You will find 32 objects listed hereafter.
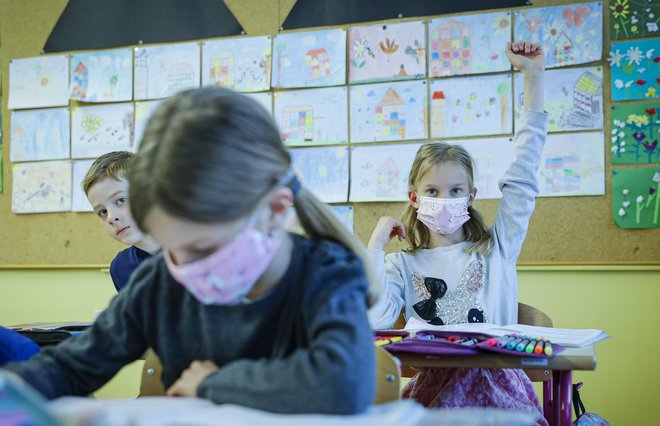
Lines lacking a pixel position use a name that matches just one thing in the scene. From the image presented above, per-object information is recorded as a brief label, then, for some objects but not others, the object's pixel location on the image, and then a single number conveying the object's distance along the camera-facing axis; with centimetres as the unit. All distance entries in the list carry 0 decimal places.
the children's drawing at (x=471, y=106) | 339
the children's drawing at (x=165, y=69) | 393
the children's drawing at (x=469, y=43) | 341
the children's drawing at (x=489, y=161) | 338
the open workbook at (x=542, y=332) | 173
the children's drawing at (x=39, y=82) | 413
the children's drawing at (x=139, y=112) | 397
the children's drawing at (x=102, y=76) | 402
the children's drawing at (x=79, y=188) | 401
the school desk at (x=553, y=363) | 154
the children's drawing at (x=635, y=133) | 319
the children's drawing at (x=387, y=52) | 354
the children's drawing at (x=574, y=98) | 326
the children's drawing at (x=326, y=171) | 362
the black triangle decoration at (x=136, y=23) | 390
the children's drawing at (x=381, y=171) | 354
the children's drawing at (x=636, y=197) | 316
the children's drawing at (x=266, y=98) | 377
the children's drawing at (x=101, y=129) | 399
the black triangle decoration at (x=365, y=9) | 348
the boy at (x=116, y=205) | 241
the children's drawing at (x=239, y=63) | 379
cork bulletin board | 324
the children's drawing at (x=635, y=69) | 320
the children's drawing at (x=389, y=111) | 352
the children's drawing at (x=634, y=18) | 321
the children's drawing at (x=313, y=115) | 365
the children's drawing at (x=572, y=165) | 324
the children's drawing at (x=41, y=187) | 406
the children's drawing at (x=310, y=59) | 366
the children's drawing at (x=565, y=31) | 328
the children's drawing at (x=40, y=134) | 410
